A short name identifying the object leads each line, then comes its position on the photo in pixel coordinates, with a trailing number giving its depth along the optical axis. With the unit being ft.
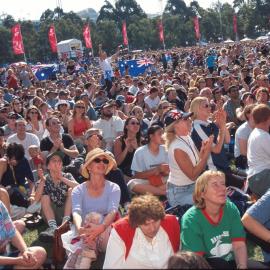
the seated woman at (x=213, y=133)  19.61
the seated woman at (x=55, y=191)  19.15
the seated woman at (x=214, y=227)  12.60
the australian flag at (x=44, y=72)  81.52
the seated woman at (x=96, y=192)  16.25
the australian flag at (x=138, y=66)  71.87
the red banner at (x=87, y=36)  125.39
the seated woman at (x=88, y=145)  22.66
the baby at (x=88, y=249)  14.28
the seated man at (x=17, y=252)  14.20
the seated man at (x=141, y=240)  12.05
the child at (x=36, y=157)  25.40
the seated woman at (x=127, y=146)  24.14
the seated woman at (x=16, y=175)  21.48
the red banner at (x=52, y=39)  114.42
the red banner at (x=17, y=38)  90.38
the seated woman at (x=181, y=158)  17.35
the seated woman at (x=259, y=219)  12.85
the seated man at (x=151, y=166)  21.29
